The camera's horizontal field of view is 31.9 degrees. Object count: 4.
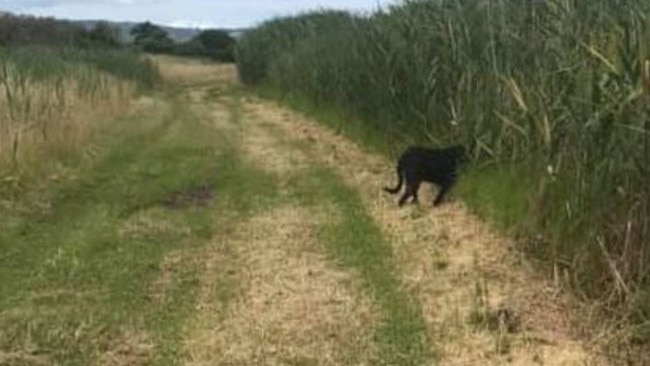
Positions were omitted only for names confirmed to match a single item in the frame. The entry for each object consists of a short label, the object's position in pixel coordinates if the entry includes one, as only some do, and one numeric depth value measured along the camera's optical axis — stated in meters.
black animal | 10.46
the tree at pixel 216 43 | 58.31
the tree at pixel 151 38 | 61.72
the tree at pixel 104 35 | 53.94
